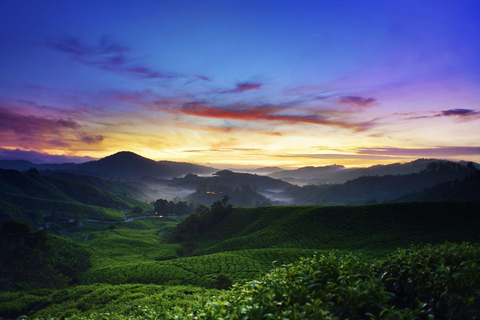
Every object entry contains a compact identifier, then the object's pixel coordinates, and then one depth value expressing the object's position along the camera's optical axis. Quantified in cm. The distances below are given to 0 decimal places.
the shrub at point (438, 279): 522
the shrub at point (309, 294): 489
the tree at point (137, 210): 17500
